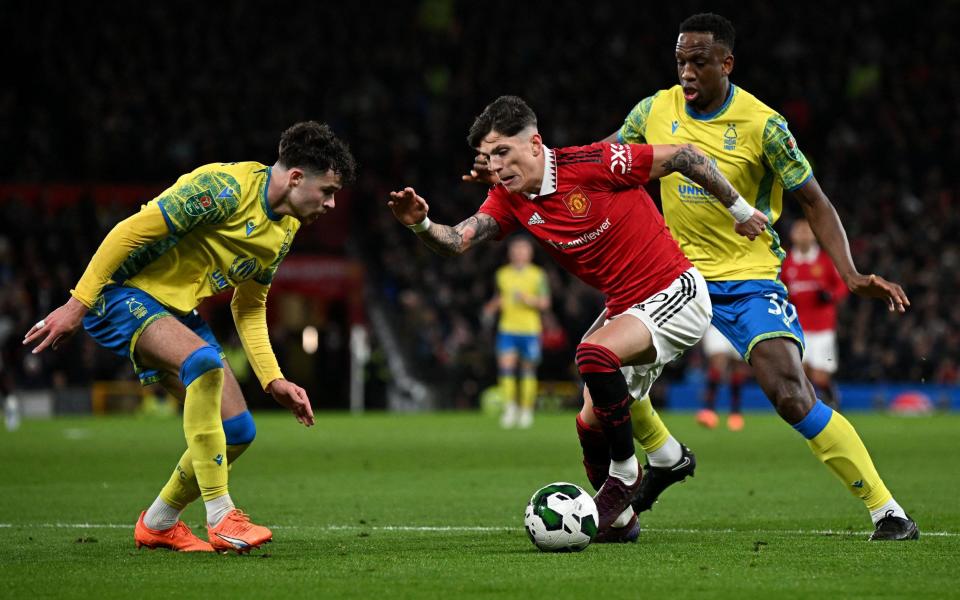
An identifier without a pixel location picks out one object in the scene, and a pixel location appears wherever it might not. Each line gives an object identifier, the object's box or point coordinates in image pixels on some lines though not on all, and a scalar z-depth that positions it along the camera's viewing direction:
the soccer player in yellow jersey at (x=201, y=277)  12.45
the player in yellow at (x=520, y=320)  38.97
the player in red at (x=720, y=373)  34.31
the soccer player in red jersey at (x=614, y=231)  13.32
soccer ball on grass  12.59
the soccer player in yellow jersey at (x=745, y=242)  13.68
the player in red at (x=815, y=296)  32.41
